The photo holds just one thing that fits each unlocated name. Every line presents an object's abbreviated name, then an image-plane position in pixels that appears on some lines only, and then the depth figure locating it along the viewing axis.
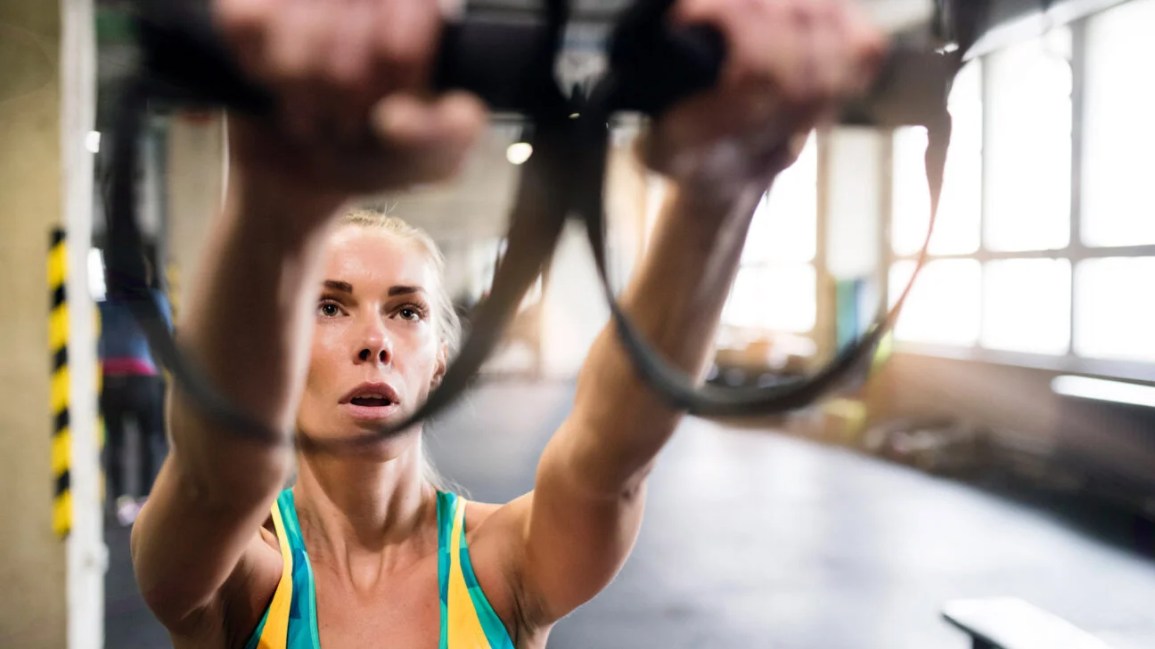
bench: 1.97
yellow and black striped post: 2.18
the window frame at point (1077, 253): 5.10
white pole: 2.14
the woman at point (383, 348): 0.42
